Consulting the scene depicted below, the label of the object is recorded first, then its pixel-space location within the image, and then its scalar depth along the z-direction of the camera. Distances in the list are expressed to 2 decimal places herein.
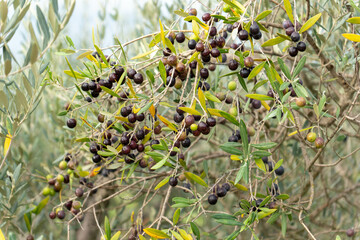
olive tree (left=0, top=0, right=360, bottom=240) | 1.17
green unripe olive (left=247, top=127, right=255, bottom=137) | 1.58
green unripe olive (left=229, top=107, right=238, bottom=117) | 1.41
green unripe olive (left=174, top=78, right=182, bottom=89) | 1.27
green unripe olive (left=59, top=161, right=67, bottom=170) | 1.81
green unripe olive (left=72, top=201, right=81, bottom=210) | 1.67
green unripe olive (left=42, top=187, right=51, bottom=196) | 1.95
